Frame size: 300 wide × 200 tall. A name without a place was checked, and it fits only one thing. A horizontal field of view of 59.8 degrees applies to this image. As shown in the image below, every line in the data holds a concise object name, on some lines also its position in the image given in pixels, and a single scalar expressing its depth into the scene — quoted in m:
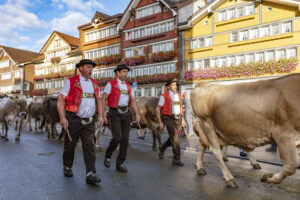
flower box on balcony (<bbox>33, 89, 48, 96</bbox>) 46.17
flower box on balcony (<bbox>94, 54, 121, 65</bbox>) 34.46
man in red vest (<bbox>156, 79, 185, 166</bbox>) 6.18
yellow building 21.30
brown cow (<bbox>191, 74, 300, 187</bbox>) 3.49
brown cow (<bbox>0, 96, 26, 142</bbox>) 10.99
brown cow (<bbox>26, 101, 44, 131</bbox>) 15.21
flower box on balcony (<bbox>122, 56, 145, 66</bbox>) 30.96
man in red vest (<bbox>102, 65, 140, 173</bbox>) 5.44
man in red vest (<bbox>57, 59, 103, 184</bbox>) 4.68
